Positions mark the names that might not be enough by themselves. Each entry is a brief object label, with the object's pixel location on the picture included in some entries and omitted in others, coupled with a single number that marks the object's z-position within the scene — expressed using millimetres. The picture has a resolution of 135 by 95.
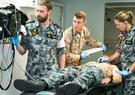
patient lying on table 1783
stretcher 2088
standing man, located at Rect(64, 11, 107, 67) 2992
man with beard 2262
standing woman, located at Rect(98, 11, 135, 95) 2592
